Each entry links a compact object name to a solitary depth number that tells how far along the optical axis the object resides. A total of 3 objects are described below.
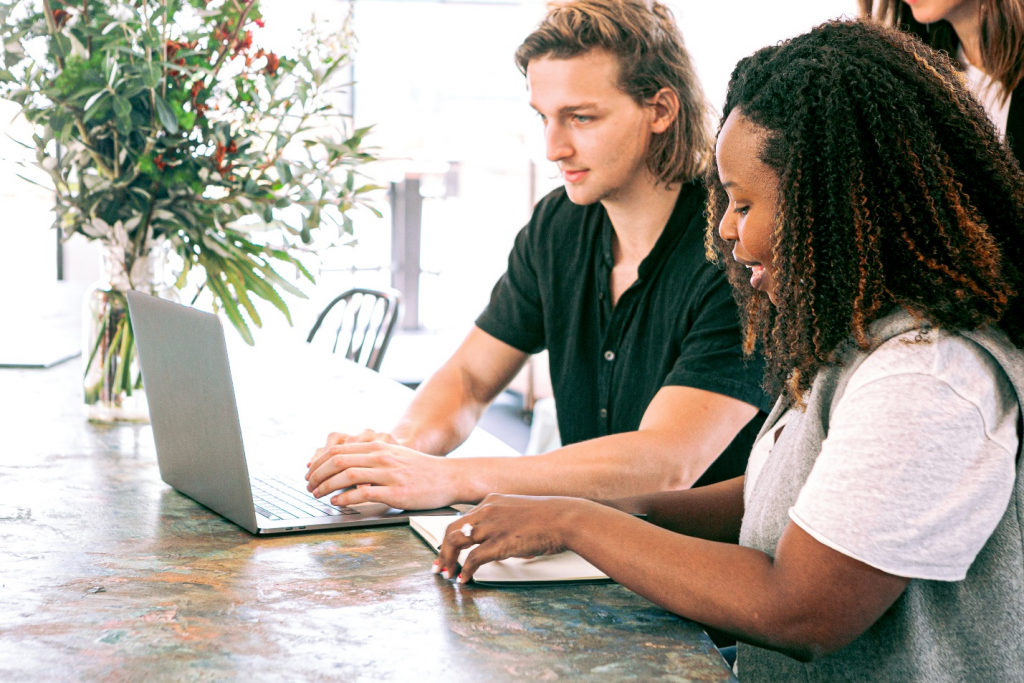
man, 1.32
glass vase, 1.59
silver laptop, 1.02
